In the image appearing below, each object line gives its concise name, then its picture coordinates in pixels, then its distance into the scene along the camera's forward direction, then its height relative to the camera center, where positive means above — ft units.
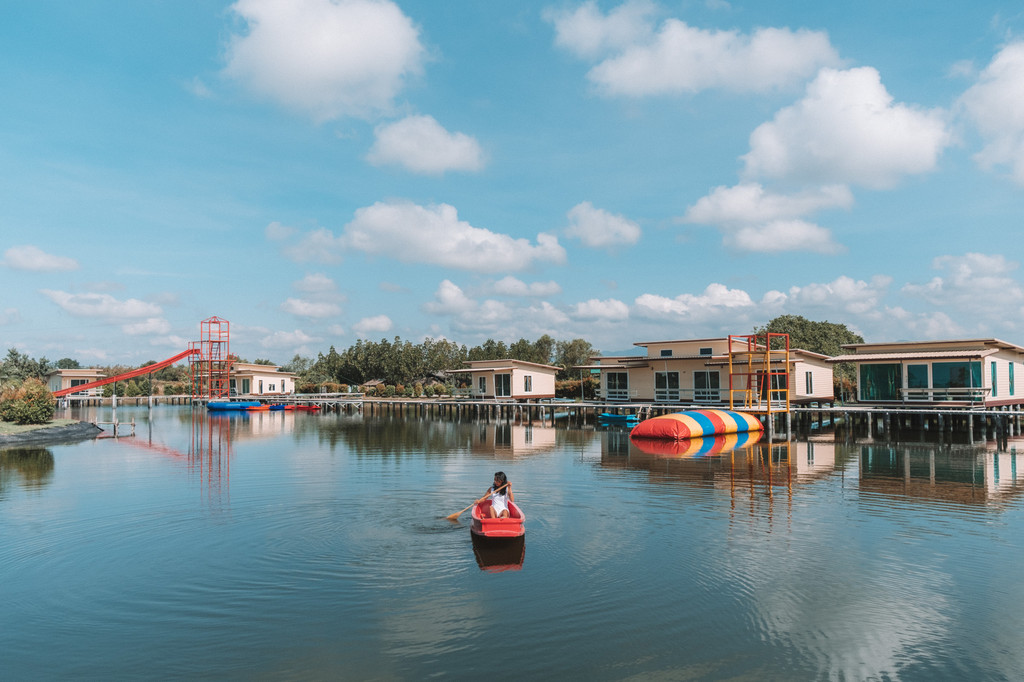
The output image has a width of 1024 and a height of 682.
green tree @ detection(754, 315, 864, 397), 213.66 +10.17
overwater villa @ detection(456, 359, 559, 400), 190.90 -3.11
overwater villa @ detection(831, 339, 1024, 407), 123.44 -1.93
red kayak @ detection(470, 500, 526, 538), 45.91 -10.94
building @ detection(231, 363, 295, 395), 256.52 -2.74
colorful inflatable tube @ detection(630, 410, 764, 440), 110.63 -10.12
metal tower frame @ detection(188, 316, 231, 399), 253.24 +1.49
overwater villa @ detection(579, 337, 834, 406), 151.02 -1.79
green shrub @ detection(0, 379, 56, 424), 135.95 -5.57
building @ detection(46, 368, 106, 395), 288.71 -0.95
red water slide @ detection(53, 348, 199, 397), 246.47 +1.52
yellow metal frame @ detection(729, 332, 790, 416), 141.59 -2.48
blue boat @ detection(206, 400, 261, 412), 229.45 -10.62
